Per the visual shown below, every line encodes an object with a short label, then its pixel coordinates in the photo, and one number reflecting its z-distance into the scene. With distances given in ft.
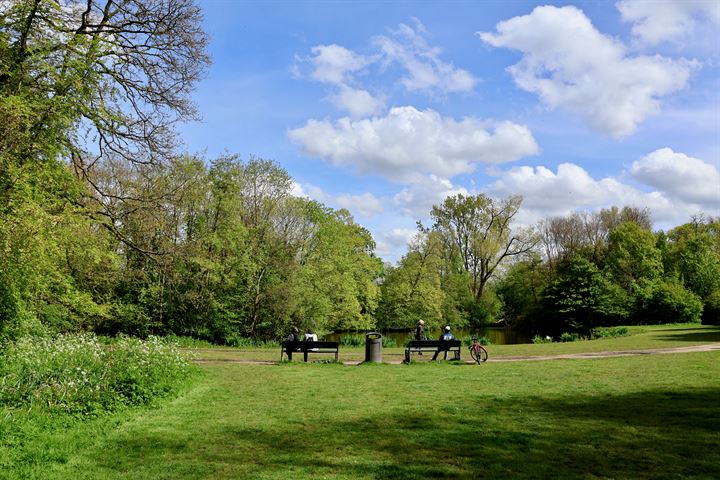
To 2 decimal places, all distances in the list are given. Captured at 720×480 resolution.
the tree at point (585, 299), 140.29
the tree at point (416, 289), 149.69
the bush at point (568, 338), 98.22
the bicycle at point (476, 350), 51.29
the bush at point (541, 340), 101.67
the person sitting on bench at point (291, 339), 55.72
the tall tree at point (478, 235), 175.83
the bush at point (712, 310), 116.01
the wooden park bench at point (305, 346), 55.21
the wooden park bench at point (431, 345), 53.26
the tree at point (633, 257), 159.63
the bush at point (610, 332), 103.28
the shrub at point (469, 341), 78.38
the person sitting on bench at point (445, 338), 54.19
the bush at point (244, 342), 91.76
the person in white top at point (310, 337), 58.80
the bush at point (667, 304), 136.67
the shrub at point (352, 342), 90.46
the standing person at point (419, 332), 65.84
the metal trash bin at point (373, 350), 53.01
